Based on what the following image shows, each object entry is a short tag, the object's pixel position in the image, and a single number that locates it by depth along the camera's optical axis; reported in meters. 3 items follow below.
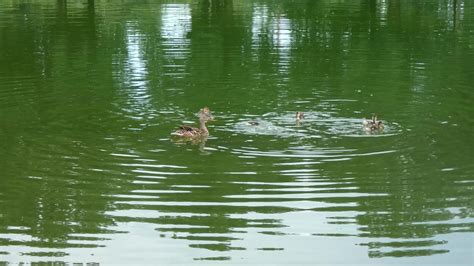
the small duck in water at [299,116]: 24.42
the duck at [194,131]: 22.84
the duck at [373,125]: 23.21
